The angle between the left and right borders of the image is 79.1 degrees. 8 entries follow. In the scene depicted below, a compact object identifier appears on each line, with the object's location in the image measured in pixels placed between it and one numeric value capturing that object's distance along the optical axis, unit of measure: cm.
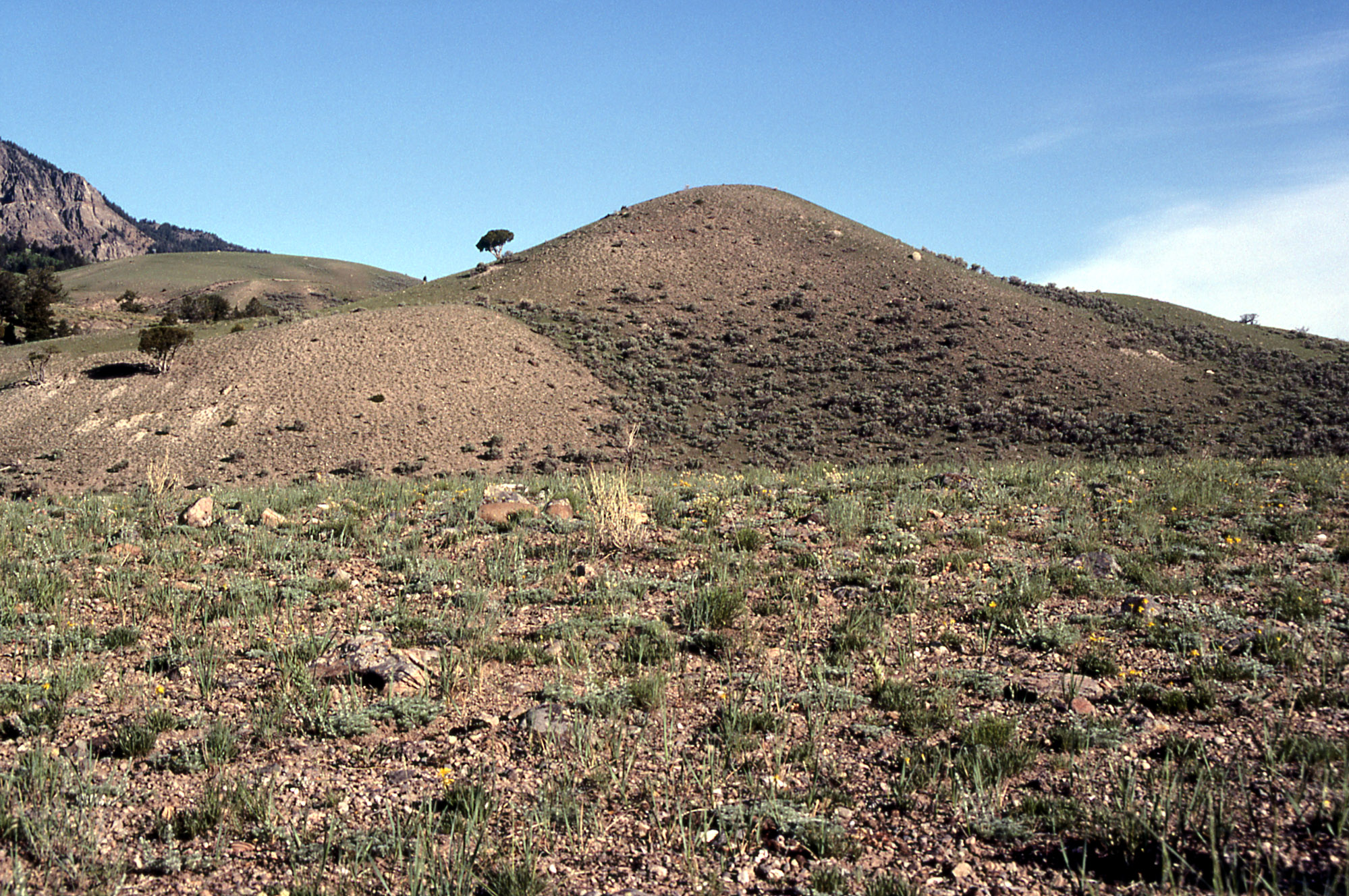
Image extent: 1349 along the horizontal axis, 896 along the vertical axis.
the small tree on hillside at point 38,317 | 4800
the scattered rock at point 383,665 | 567
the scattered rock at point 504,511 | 1084
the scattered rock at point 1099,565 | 783
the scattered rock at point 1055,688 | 537
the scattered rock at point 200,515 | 1083
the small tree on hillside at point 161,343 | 3497
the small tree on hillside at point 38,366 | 3438
